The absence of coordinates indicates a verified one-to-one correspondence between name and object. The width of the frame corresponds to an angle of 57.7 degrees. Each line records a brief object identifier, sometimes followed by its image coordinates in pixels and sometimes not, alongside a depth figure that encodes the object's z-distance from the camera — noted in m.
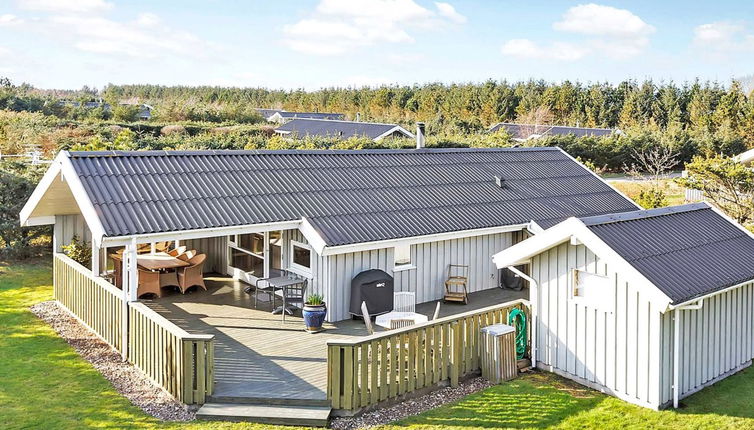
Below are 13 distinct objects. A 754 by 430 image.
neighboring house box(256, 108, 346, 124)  72.47
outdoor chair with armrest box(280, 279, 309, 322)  13.46
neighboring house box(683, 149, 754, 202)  23.00
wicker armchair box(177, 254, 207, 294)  15.24
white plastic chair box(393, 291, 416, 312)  14.21
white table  12.23
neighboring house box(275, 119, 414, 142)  46.47
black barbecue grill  13.46
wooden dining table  14.93
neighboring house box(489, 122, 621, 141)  51.44
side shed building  9.73
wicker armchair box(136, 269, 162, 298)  14.88
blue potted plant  12.34
